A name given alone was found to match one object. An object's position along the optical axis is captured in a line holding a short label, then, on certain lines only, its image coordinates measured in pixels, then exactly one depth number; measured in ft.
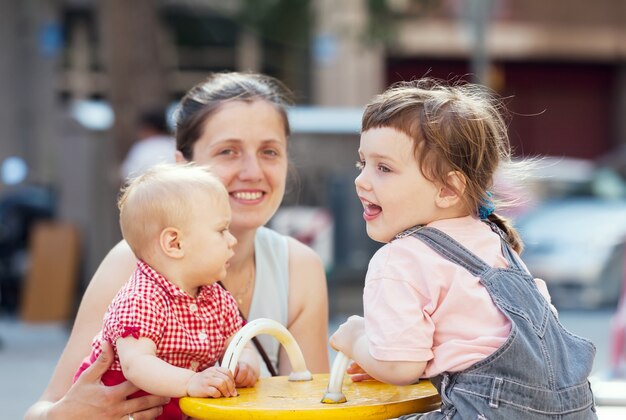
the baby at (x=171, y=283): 8.09
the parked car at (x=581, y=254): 34.35
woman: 10.57
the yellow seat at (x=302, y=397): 7.34
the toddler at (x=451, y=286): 7.25
